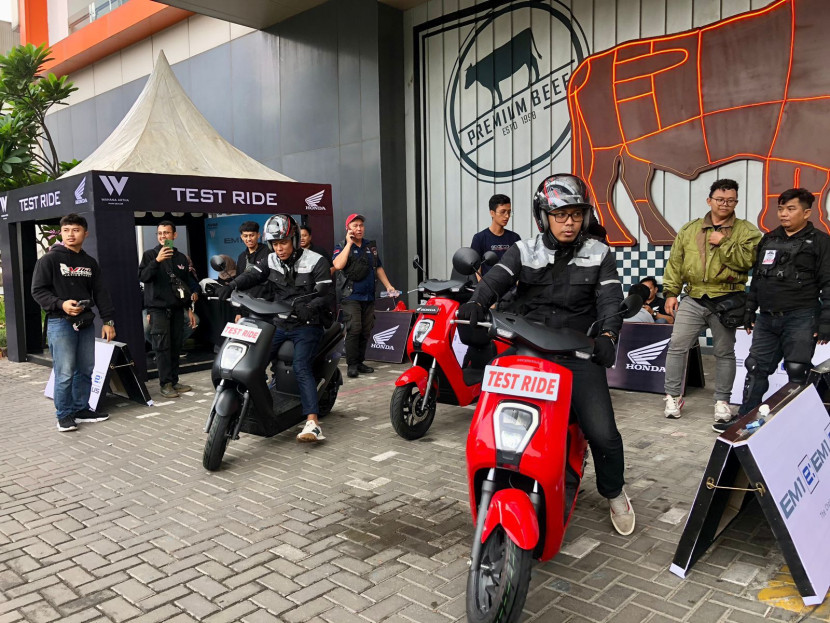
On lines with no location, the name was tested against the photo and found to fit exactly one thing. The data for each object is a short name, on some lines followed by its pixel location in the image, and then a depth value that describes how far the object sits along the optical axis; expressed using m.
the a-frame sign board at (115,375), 6.38
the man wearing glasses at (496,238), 6.52
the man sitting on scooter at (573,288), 3.10
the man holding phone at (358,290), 7.86
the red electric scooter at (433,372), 5.11
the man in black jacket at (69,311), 5.83
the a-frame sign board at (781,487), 2.66
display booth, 7.27
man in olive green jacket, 5.17
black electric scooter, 4.56
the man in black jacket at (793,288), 4.68
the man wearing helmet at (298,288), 5.10
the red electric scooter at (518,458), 2.45
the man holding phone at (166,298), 7.05
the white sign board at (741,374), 5.79
